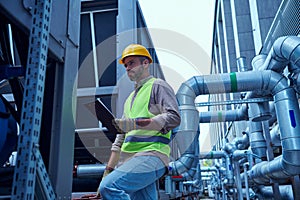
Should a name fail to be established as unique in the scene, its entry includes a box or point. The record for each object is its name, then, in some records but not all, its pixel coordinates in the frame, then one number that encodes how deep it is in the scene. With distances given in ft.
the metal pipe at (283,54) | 10.54
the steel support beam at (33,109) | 3.71
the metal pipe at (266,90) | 12.13
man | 5.09
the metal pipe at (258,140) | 17.52
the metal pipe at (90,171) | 12.99
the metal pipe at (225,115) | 19.97
